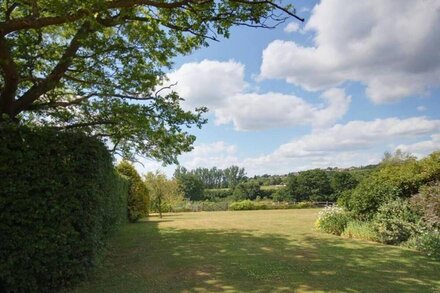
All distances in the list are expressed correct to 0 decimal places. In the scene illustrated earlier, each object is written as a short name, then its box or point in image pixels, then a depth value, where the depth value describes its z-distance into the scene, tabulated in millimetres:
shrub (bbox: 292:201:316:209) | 45062
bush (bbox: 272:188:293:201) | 56550
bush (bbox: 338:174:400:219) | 14250
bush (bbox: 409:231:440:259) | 10298
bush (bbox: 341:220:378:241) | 13727
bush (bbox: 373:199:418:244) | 12836
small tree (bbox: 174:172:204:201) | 78688
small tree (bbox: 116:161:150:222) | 23703
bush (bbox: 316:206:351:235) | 15792
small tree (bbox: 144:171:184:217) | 31781
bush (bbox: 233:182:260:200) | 67250
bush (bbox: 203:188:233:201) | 76169
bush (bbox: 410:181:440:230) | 11859
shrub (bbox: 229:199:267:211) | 43188
